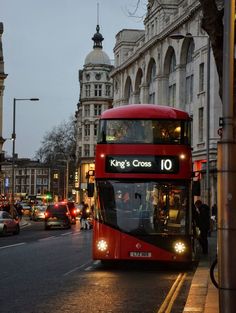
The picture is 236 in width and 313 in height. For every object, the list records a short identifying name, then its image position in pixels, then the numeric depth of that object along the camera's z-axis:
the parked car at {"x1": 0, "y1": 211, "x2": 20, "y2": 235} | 36.52
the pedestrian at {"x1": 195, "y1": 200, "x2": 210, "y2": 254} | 23.23
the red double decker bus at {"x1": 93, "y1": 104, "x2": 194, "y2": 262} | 17.27
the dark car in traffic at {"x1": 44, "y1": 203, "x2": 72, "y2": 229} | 46.75
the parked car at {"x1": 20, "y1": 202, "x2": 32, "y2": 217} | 89.88
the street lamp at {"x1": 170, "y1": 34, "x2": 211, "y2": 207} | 34.67
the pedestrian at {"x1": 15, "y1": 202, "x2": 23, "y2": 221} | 63.28
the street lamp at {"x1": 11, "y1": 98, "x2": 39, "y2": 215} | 52.66
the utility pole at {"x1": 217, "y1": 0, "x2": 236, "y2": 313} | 7.24
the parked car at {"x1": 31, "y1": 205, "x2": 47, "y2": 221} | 68.24
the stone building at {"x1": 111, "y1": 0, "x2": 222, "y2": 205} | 55.34
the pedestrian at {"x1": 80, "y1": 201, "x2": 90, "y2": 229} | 44.81
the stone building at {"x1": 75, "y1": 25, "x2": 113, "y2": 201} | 139.75
